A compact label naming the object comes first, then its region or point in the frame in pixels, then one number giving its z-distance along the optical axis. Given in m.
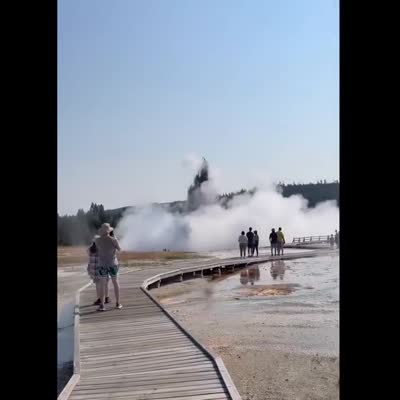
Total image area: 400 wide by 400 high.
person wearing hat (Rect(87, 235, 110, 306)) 10.76
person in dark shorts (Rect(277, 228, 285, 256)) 32.78
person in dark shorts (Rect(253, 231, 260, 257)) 31.16
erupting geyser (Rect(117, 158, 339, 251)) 61.97
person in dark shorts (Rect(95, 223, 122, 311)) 9.64
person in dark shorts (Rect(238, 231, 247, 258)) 31.04
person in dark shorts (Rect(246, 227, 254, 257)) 30.74
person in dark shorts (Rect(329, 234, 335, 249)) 45.28
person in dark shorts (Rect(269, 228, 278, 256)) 32.69
